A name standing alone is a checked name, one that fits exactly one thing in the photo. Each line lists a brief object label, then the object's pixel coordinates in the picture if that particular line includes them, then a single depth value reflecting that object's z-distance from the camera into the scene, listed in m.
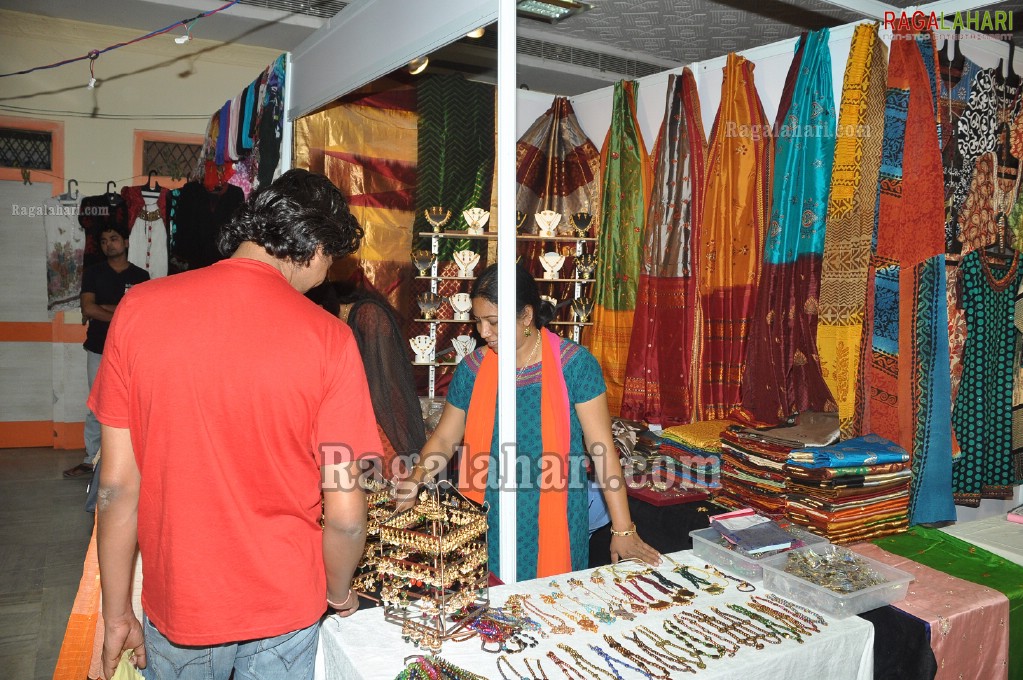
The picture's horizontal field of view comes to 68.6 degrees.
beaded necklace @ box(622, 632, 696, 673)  1.50
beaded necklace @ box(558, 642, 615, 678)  1.46
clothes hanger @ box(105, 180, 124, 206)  6.16
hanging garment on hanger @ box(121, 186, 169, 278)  6.20
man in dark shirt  5.65
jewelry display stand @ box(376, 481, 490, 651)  1.57
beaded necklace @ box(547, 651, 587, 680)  1.45
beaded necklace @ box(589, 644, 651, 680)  1.48
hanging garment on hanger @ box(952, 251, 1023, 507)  3.12
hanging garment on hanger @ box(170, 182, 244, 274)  4.60
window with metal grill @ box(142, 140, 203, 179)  6.73
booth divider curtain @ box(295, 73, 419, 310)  3.85
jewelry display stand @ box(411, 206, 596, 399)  4.05
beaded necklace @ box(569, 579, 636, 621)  1.72
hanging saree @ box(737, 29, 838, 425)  3.22
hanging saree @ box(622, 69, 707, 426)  3.84
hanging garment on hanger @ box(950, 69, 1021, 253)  3.06
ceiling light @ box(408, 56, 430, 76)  2.48
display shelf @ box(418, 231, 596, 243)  4.07
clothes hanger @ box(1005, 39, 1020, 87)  3.21
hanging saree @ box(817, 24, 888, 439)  3.02
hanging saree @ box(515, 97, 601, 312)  4.40
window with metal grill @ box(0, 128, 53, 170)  6.38
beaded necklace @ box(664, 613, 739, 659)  1.58
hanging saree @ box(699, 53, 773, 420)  3.57
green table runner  2.04
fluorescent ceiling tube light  5.28
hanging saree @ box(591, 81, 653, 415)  4.12
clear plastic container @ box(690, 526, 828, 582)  1.96
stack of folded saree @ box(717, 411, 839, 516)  2.66
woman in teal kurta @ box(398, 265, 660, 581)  2.23
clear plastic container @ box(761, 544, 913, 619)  1.76
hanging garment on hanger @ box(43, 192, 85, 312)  6.66
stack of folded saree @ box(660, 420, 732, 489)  3.10
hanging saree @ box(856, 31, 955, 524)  2.89
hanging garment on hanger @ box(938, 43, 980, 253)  2.99
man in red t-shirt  1.25
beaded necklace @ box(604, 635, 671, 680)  1.48
